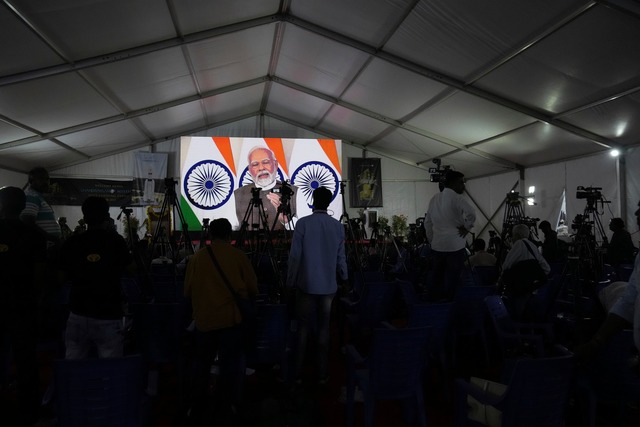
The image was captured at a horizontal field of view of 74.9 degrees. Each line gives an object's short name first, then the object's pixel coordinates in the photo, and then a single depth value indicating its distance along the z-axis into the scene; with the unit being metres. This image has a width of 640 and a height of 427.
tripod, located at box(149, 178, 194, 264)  5.10
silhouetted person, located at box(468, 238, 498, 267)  5.32
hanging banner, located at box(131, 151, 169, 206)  13.01
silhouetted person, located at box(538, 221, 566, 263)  6.38
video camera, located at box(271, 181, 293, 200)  5.63
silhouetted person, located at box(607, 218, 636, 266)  5.99
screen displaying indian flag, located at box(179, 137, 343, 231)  12.01
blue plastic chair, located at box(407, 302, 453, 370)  2.73
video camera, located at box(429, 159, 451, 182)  5.47
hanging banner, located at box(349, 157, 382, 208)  14.44
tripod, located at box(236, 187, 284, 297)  4.88
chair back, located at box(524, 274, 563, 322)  3.68
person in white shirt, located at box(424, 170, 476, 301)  3.73
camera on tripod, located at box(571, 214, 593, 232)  5.60
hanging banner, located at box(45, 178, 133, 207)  12.66
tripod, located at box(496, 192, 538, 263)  7.69
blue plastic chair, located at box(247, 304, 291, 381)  2.81
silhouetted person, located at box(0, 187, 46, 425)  2.33
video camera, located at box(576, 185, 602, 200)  6.04
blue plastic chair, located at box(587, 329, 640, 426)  2.10
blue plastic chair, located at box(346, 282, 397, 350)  3.63
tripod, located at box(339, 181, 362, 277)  5.49
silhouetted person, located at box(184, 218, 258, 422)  2.43
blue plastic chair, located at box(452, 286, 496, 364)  3.38
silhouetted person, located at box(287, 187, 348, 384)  3.09
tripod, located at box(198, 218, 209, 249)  6.80
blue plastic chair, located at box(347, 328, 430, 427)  2.17
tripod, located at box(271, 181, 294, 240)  5.64
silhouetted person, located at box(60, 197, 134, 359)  2.20
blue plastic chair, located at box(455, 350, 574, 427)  1.72
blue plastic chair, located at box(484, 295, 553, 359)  2.82
